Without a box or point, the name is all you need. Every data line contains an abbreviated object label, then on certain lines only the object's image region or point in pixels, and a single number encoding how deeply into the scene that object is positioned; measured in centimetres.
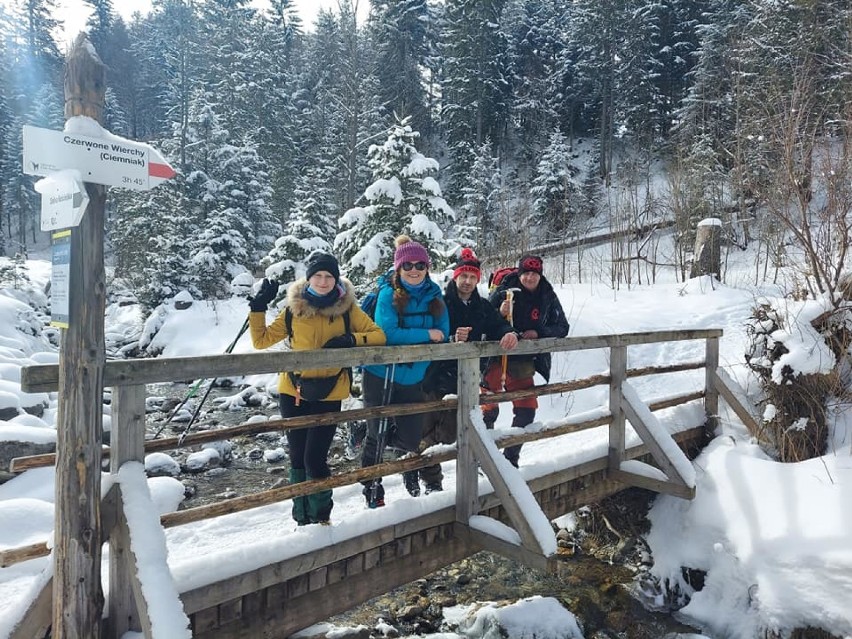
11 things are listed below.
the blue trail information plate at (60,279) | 222
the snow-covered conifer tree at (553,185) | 2577
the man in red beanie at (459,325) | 439
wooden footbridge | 240
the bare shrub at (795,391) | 590
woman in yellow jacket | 345
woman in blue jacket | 391
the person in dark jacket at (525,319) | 484
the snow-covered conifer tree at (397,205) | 1073
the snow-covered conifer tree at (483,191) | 2481
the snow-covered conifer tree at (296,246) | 1457
